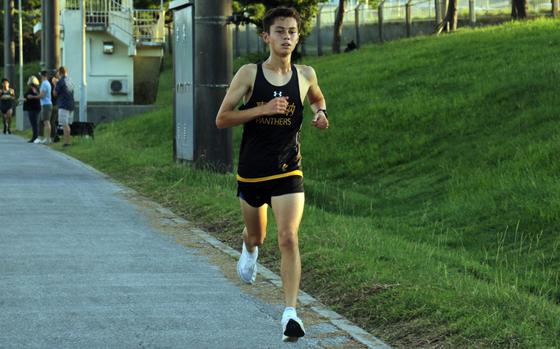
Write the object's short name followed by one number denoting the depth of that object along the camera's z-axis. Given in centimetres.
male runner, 774
